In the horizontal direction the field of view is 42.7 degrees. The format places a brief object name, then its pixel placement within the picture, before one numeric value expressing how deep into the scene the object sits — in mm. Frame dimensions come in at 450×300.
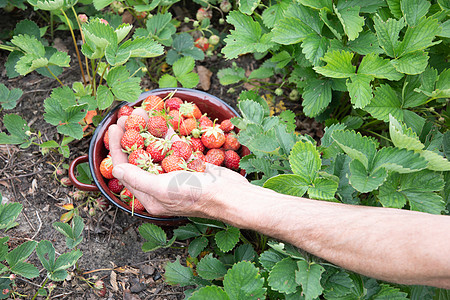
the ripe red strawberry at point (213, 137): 831
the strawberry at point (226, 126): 845
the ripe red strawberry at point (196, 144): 846
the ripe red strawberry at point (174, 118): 847
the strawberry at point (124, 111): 845
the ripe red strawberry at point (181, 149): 801
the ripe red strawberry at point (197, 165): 782
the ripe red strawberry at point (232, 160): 832
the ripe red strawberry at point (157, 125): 823
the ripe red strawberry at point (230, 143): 845
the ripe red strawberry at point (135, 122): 818
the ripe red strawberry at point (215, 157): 823
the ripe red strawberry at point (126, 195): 814
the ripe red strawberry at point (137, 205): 805
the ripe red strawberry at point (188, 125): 846
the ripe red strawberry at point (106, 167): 812
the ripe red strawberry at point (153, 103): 854
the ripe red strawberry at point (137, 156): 787
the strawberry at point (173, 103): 860
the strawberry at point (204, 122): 849
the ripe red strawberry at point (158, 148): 801
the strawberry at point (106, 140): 827
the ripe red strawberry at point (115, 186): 828
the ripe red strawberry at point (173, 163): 769
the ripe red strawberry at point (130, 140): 802
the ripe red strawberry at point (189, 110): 841
